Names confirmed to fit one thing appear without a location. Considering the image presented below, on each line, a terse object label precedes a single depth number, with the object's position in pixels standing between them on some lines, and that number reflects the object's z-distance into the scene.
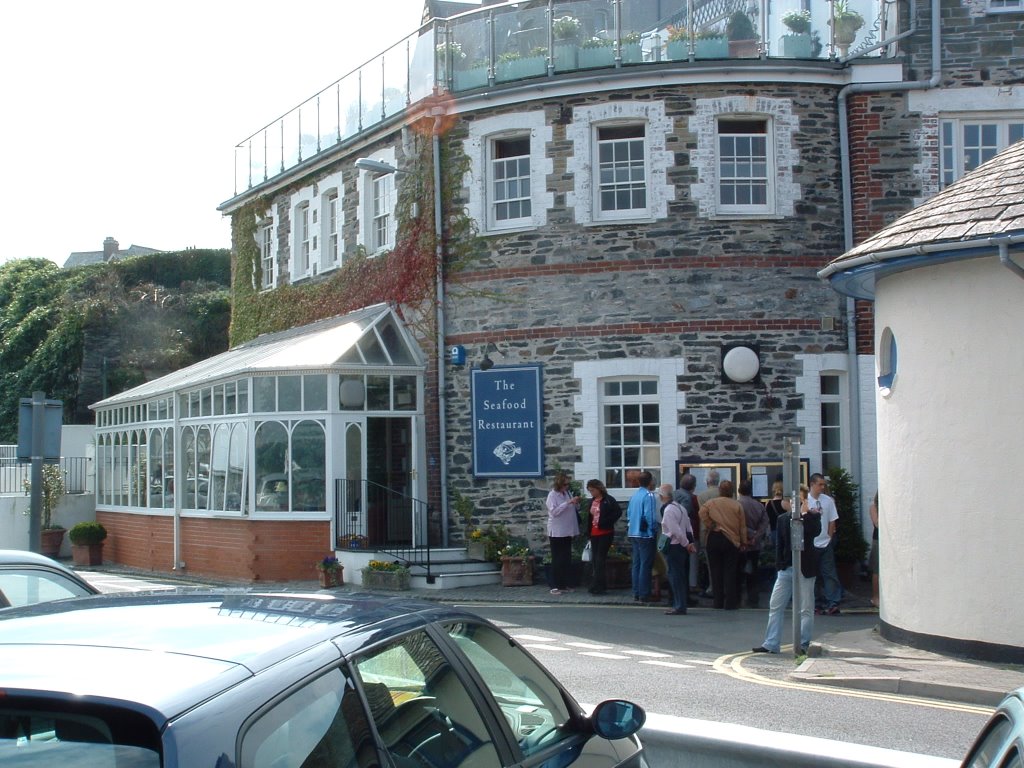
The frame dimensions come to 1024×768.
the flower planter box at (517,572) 19.38
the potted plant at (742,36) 19.52
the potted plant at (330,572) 20.02
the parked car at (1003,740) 3.48
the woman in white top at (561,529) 18.45
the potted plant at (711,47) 19.55
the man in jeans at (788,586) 12.73
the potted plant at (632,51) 19.72
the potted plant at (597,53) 19.80
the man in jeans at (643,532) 16.95
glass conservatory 21.06
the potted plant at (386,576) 19.11
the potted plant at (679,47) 19.62
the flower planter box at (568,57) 20.00
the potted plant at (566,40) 20.03
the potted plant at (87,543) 27.56
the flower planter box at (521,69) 20.22
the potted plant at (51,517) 29.33
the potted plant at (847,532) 18.45
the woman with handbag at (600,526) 17.91
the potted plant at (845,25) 19.61
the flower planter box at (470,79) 20.81
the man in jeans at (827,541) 15.20
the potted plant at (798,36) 19.52
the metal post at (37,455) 13.58
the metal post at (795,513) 12.35
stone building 19.19
